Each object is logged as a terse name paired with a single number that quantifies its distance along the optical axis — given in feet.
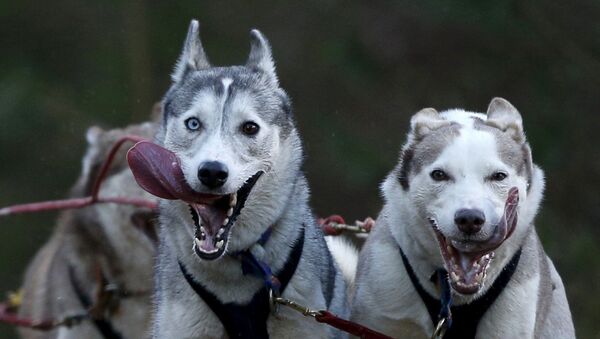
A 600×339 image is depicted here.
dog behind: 50.65
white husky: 33.96
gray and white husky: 34.50
